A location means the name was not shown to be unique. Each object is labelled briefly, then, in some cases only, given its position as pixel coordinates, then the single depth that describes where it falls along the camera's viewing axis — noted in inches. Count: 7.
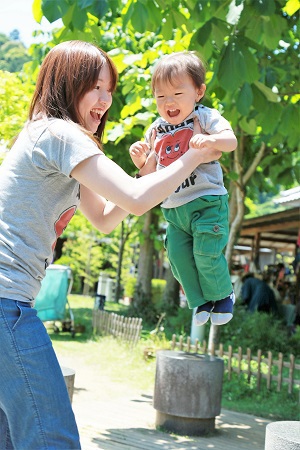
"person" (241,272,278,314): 594.2
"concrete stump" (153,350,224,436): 288.4
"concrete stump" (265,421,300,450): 155.6
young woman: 85.9
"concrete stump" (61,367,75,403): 228.8
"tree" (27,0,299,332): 189.1
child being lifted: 110.9
